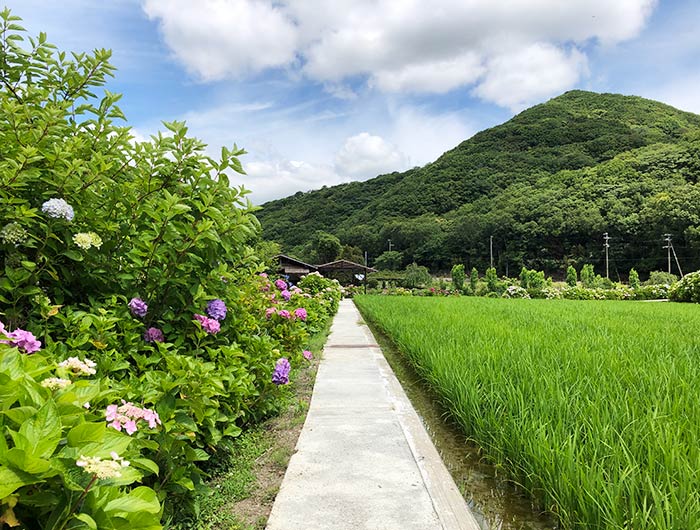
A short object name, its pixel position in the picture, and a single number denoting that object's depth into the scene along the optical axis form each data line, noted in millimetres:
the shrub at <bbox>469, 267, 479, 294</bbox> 27819
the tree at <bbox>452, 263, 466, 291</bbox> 28050
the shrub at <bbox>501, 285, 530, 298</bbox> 23094
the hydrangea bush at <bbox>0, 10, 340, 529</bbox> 1407
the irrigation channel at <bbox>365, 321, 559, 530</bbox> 1785
